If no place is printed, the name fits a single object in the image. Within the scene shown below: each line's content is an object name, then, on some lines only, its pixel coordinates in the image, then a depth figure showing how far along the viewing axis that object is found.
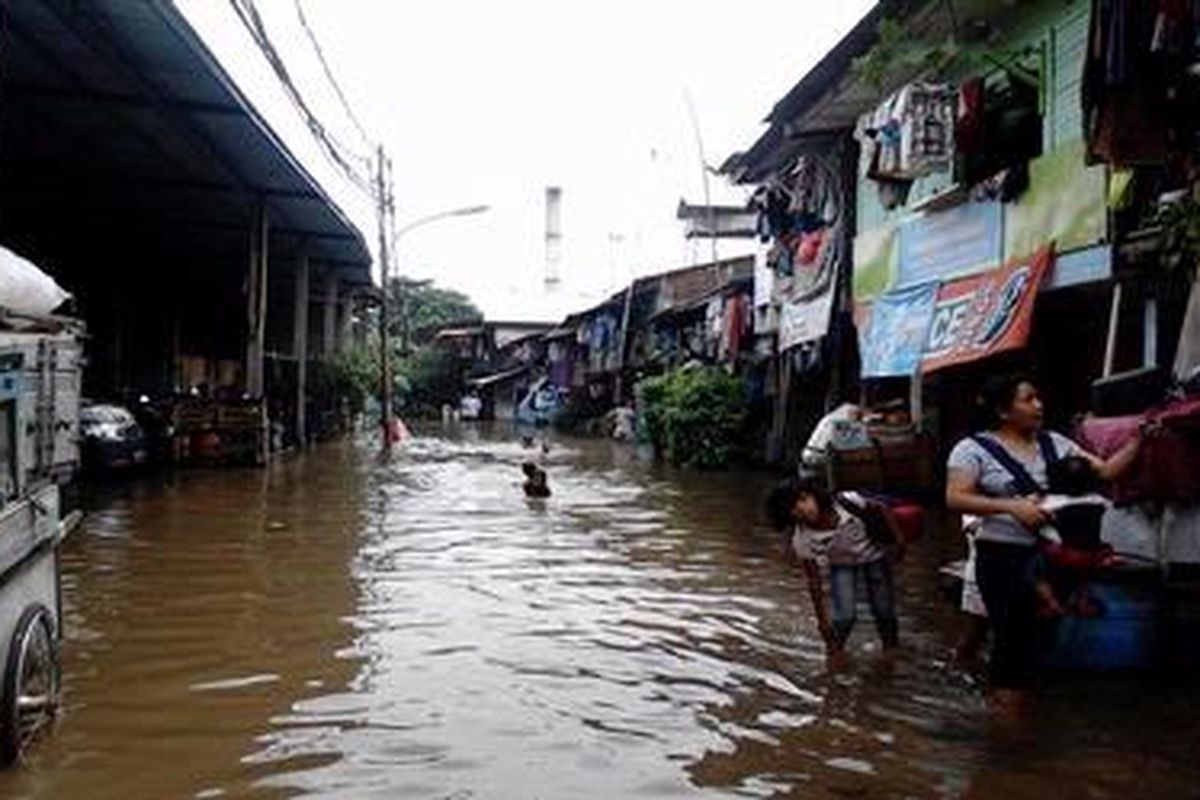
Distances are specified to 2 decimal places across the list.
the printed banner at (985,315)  12.70
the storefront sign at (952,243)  14.02
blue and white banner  15.24
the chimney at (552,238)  70.25
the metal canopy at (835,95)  12.80
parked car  20.64
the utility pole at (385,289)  36.19
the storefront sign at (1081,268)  11.59
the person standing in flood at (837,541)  7.79
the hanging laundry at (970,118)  13.66
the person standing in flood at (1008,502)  6.37
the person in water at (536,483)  18.78
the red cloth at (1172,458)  6.64
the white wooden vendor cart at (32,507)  5.26
